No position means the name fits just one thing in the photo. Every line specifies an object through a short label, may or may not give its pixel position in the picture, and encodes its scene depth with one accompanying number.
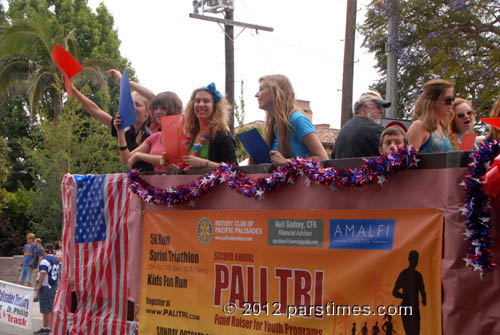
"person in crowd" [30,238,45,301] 16.34
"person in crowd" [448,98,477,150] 5.33
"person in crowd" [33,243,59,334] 12.73
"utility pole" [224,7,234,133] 18.69
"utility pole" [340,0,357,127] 16.38
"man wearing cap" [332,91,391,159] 4.83
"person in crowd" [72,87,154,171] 6.37
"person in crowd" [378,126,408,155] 4.50
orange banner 3.37
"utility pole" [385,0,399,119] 14.24
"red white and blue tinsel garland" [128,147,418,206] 3.46
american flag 5.53
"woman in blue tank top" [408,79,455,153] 4.38
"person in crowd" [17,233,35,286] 17.16
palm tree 24.56
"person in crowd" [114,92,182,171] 5.67
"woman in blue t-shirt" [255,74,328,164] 4.78
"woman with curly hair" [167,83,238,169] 5.18
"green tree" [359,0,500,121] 13.45
